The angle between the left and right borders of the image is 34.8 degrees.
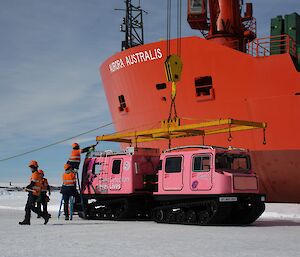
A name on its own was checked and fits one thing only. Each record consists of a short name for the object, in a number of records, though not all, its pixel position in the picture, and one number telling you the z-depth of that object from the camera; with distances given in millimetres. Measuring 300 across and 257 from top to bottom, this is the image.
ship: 18172
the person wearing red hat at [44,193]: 16625
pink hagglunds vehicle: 13484
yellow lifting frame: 14295
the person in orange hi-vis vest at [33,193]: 13523
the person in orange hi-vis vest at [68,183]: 16047
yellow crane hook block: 16812
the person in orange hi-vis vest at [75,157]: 16578
